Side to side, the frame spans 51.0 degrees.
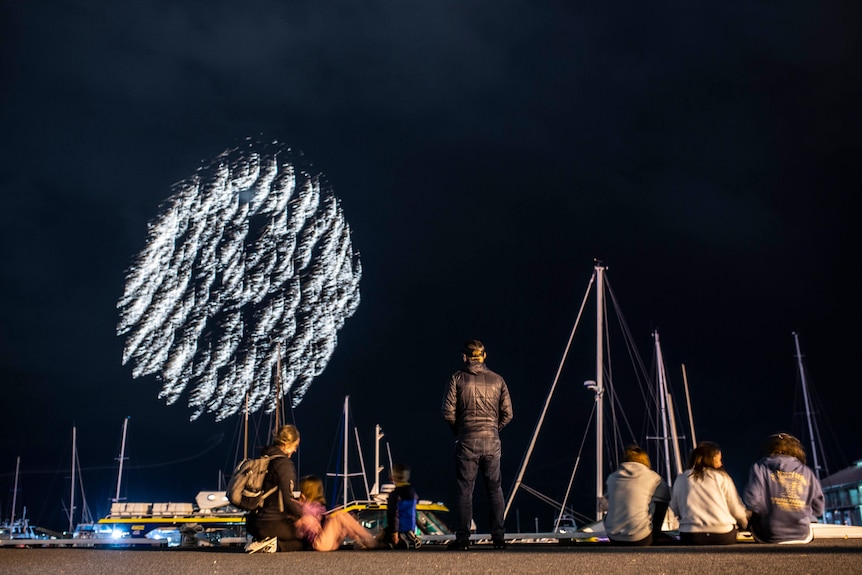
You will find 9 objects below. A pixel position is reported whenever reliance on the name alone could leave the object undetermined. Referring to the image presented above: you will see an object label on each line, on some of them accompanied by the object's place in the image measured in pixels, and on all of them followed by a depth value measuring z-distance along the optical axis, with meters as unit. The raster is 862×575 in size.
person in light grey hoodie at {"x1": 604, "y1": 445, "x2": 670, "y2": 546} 9.22
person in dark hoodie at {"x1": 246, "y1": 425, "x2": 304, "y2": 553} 8.89
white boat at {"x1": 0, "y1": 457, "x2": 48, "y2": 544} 81.61
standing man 9.50
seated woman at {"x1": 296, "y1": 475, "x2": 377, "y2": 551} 9.15
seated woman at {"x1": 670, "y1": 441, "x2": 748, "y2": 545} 8.81
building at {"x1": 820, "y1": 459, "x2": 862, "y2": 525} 49.28
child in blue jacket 10.27
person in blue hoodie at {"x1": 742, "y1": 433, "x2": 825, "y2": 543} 8.76
